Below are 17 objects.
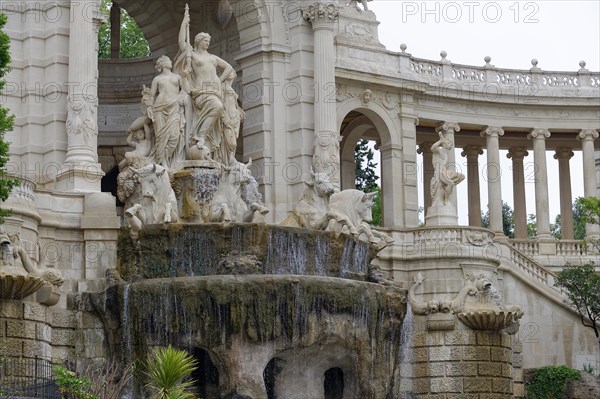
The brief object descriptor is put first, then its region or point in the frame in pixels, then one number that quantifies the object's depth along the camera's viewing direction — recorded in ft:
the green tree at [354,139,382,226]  238.54
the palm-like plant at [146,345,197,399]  104.99
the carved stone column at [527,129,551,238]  204.54
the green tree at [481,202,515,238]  318.24
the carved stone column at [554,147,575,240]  215.10
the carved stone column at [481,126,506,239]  201.87
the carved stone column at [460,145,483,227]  215.10
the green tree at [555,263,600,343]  174.29
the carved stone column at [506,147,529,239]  213.05
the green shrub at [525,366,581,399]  165.48
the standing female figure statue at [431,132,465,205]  171.63
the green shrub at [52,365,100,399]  104.64
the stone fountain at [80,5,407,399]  122.62
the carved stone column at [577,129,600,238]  205.46
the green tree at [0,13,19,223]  116.78
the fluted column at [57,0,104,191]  144.05
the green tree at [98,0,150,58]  240.94
